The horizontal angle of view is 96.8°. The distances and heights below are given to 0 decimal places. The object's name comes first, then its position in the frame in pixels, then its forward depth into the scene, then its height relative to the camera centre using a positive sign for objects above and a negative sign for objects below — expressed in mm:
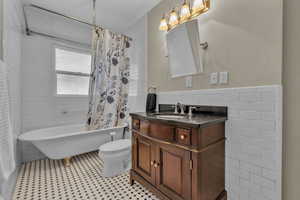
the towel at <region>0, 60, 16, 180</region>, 840 -239
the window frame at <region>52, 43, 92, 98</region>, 2477 +917
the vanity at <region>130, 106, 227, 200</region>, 1005 -496
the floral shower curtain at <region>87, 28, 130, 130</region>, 2090 +304
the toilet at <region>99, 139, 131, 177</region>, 1748 -791
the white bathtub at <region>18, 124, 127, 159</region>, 1852 -633
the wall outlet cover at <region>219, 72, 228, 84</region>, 1296 +205
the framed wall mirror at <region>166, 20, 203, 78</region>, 1479 +588
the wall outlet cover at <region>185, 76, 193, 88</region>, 1600 +213
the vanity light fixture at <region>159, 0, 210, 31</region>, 1434 +1009
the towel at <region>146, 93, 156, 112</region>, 2006 -65
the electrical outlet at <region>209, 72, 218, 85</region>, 1365 +213
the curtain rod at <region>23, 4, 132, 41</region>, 2085 +1203
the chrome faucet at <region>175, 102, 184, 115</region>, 1604 -89
